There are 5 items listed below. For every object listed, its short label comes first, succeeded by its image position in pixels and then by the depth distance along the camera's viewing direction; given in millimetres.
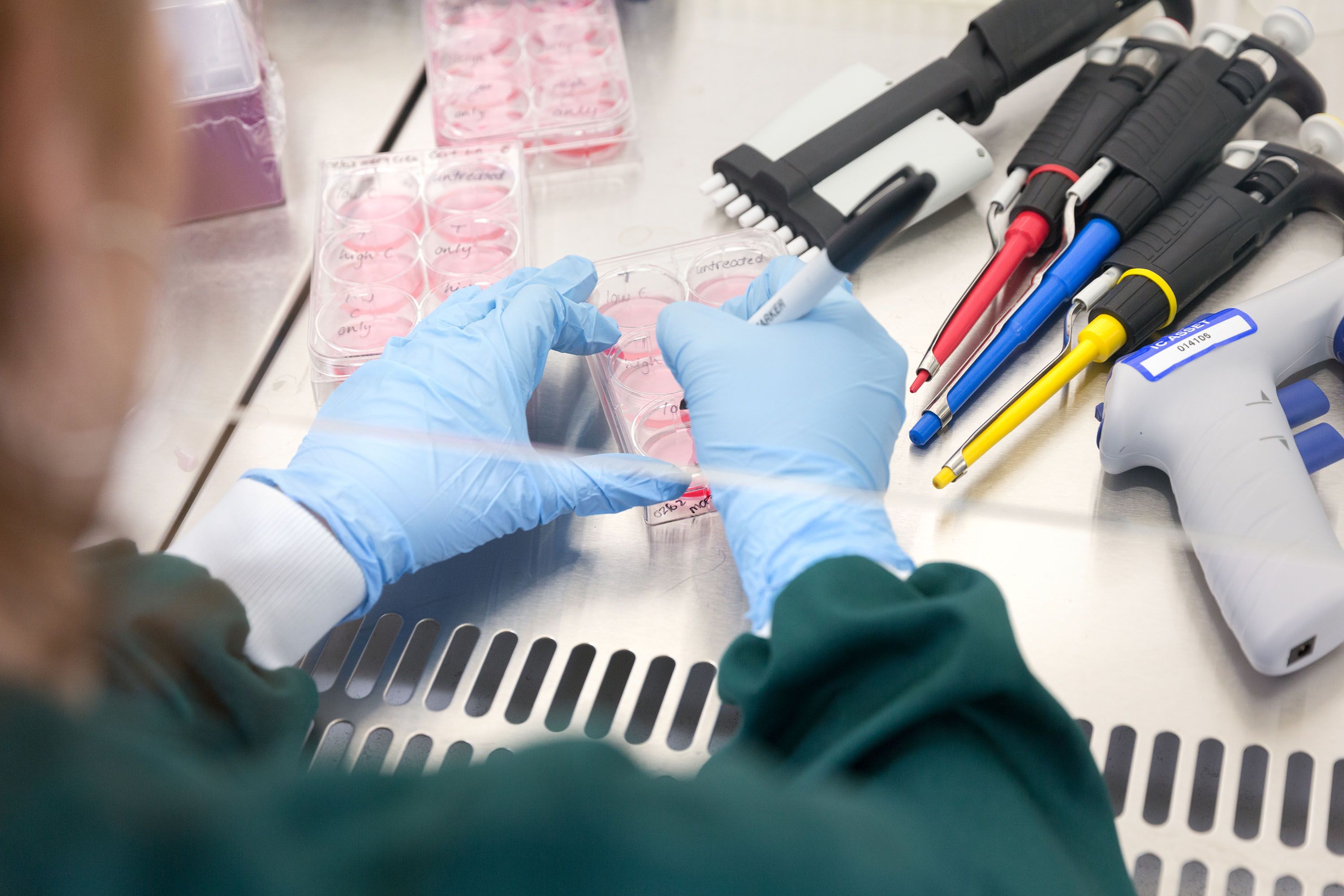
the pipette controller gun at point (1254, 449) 764
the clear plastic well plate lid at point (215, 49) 875
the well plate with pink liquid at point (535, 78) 936
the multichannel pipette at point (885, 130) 884
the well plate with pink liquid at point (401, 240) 861
